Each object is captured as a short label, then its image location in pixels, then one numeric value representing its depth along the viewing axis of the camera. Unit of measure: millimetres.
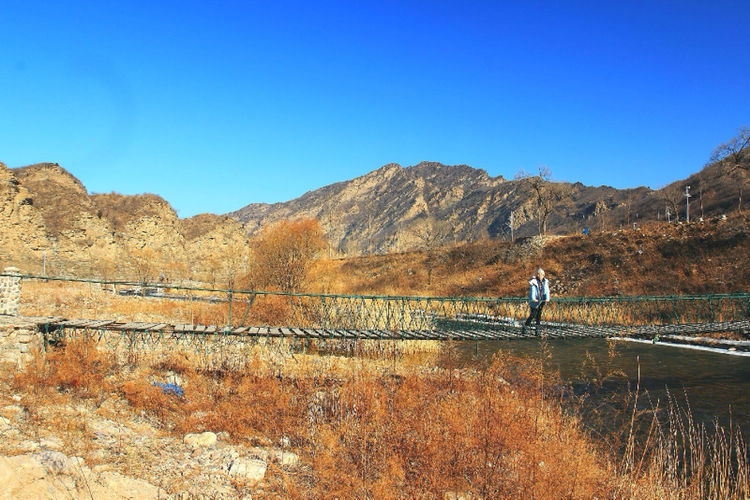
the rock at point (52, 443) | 4746
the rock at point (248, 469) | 4805
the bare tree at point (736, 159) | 33344
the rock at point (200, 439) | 5707
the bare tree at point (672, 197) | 54812
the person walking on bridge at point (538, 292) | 11694
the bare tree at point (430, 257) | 40594
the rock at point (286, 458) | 5277
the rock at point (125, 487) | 4086
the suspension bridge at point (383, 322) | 9617
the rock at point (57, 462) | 4216
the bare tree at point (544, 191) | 44875
